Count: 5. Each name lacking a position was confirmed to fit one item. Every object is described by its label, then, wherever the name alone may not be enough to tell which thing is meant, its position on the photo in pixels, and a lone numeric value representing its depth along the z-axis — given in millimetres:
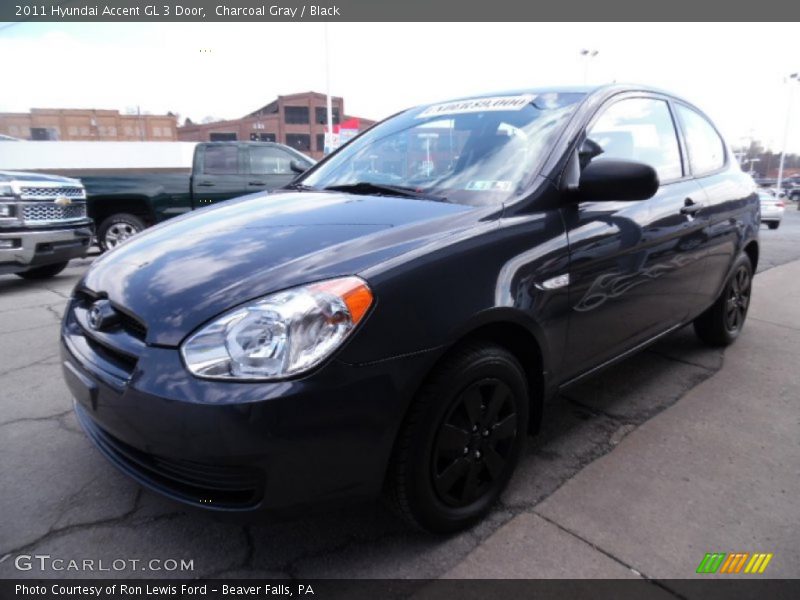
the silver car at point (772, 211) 16441
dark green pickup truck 7883
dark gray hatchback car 1521
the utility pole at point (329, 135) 21891
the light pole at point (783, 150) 42234
